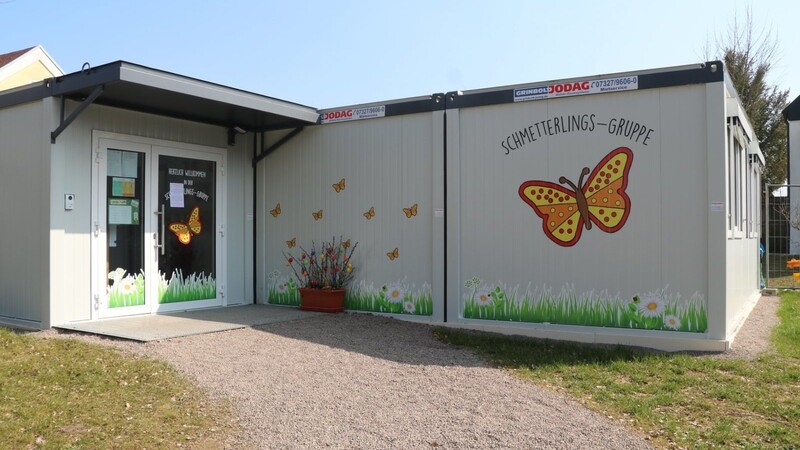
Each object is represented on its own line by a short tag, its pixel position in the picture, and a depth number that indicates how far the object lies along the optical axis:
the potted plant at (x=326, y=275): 9.45
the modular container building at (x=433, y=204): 7.33
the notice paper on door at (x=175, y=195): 9.34
